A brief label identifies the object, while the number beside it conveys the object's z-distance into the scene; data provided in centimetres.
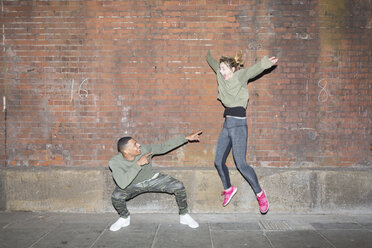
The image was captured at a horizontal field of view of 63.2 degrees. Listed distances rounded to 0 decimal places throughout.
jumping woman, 459
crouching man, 439
